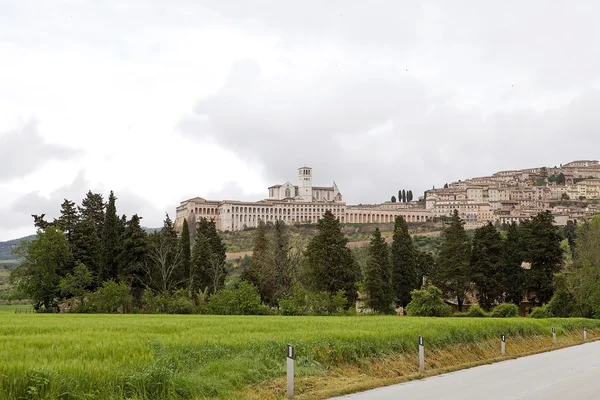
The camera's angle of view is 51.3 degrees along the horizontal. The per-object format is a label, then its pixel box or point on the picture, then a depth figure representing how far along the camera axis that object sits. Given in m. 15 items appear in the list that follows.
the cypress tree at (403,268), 65.88
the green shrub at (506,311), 50.53
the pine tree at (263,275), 60.72
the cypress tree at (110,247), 59.22
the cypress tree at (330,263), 57.28
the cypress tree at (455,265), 62.38
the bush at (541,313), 52.19
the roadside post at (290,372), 11.84
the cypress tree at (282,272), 63.06
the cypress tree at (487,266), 61.47
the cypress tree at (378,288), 57.75
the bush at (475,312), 51.03
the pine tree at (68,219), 64.06
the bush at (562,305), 53.22
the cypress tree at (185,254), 66.25
